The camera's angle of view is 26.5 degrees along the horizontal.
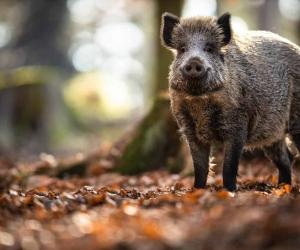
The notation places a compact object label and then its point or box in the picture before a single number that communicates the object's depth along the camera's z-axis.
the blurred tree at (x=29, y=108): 18.31
